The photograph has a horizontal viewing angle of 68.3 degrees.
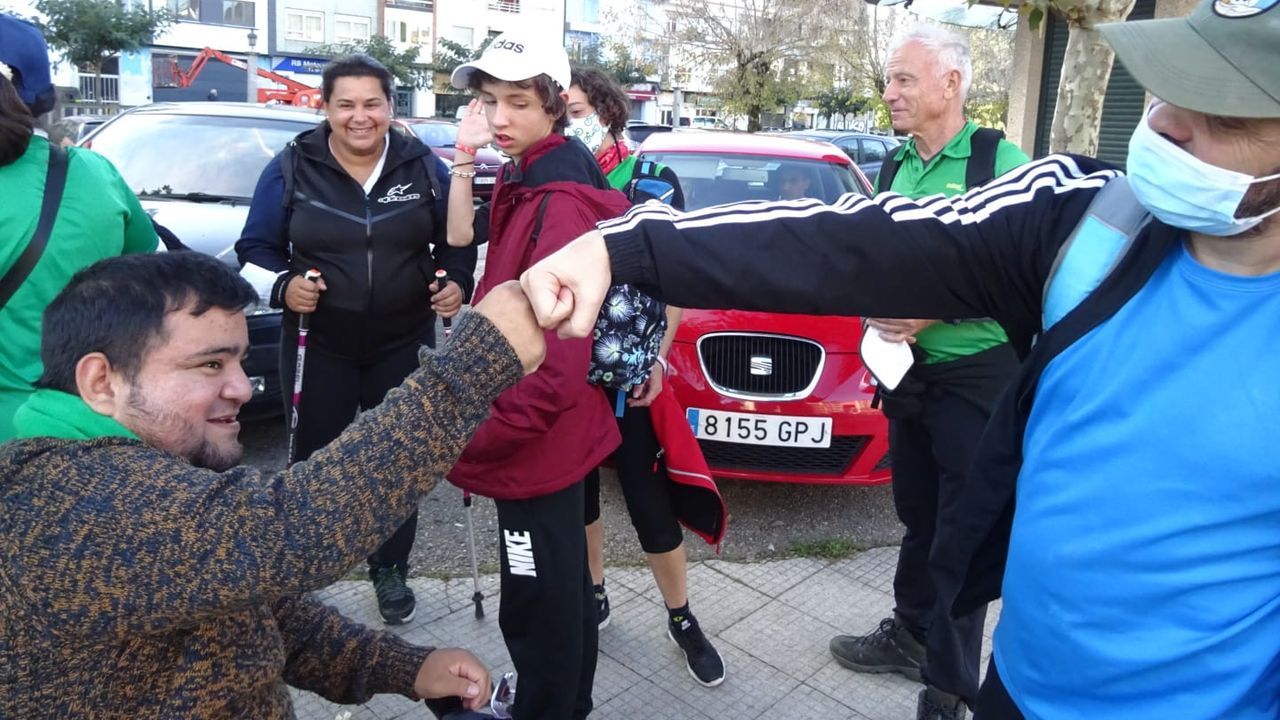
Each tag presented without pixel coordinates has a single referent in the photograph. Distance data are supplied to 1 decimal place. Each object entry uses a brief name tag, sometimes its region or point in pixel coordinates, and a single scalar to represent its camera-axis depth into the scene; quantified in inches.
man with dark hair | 53.2
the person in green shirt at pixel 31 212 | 98.4
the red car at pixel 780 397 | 179.0
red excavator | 748.0
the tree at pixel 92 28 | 1149.1
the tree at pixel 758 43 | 1148.9
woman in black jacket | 141.3
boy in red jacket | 98.0
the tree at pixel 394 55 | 1556.3
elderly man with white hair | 116.2
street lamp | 1379.2
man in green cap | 52.2
